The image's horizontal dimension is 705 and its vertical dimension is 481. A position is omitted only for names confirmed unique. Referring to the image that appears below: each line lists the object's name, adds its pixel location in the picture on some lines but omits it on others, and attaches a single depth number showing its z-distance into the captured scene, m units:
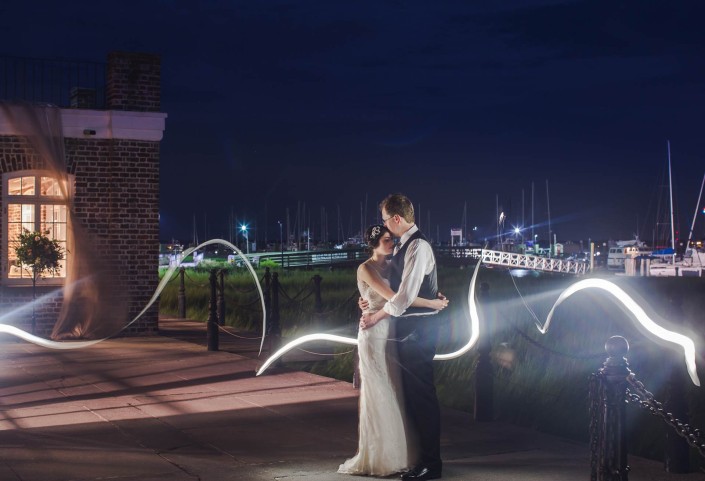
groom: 7.45
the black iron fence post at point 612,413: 6.14
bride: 7.50
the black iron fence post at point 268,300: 14.48
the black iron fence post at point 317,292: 17.04
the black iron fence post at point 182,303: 24.52
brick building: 18.44
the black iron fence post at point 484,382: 9.96
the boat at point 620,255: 66.38
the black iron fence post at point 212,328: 16.12
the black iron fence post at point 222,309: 20.35
